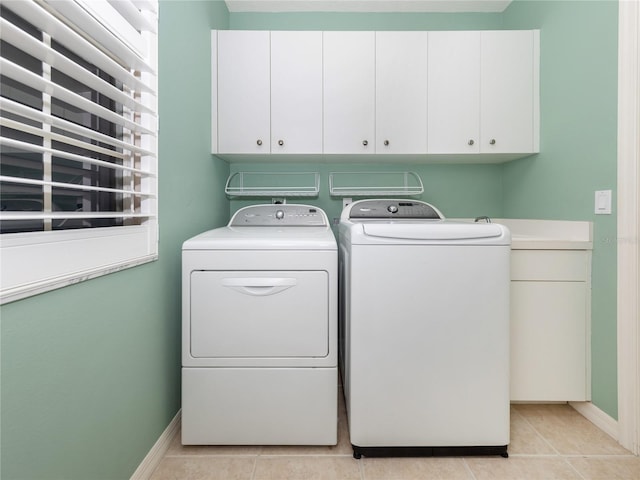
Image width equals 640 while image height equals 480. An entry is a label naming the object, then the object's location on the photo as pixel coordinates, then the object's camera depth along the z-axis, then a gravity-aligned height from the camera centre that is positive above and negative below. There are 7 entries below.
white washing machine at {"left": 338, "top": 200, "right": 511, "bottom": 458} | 1.37 -0.43
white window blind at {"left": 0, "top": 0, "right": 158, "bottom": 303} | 0.74 +0.25
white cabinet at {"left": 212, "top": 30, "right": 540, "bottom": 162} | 2.02 +0.85
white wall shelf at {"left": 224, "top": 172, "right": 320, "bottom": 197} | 2.40 +0.35
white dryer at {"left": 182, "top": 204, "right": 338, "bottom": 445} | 1.38 -0.45
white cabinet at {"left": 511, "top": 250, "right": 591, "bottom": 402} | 1.67 -0.47
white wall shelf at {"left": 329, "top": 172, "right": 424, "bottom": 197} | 2.40 +0.36
